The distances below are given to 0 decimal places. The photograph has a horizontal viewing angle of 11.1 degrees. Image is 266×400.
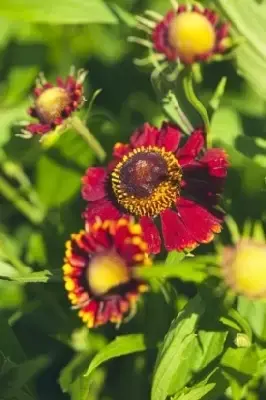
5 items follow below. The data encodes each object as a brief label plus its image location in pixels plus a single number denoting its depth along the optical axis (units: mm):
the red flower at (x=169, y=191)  469
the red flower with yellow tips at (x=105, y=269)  423
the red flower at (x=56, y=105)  507
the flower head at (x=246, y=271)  399
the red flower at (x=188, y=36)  481
